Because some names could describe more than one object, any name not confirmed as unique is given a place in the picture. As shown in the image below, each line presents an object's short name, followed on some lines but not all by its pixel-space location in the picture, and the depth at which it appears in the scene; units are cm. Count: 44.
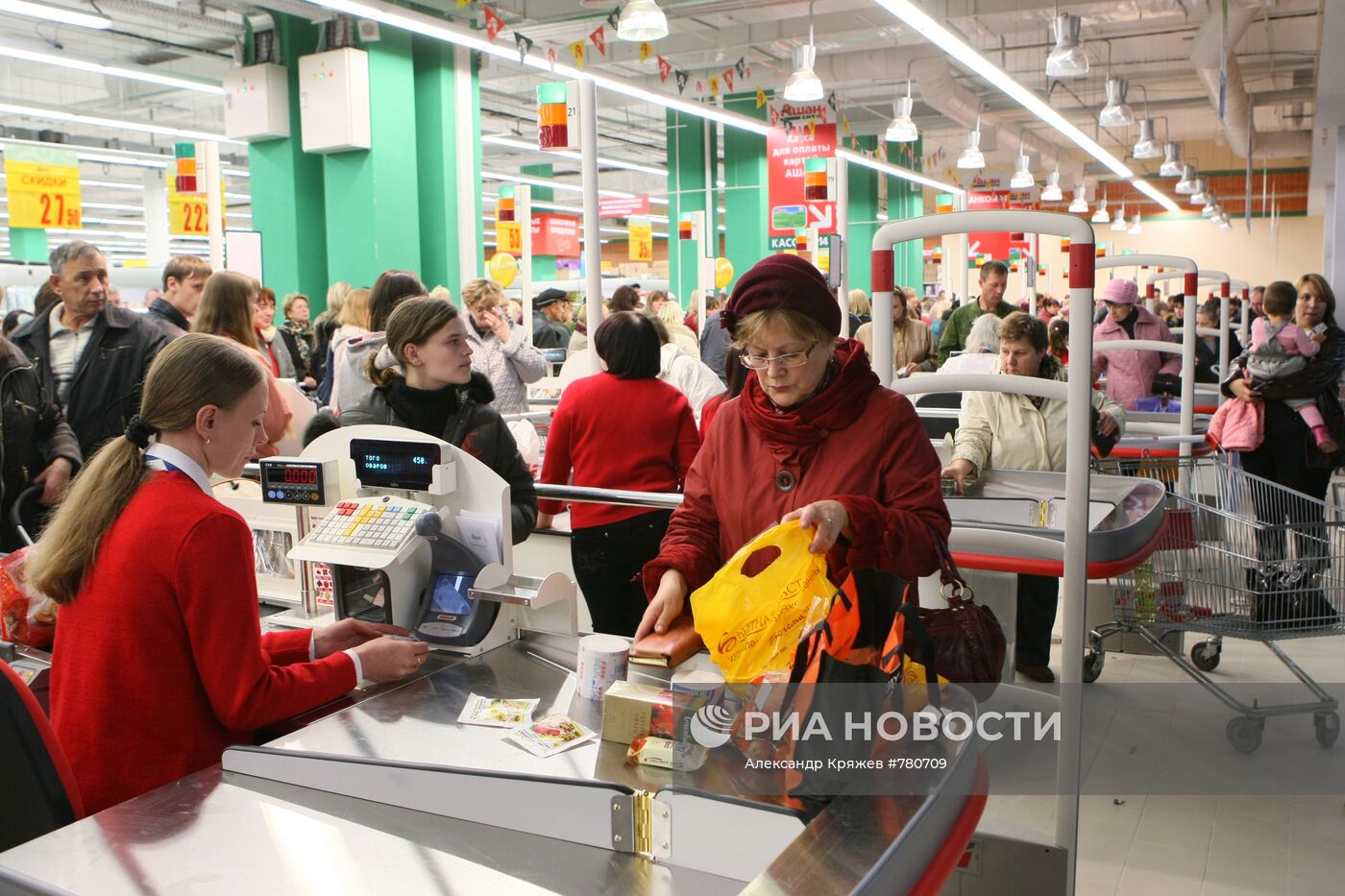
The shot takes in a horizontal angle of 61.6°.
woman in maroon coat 219
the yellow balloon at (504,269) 1198
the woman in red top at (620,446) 407
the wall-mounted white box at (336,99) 1017
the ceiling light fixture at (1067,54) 841
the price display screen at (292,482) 285
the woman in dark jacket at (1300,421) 634
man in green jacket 738
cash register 260
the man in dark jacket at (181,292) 518
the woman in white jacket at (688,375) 573
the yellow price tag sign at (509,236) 1473
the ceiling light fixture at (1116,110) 1084
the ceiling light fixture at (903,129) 1169
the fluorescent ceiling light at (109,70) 1012
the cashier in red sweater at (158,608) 200
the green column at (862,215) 2159
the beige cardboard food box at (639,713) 196
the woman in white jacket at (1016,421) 452
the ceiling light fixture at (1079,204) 2183
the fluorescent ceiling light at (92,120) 1309
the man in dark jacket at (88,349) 446
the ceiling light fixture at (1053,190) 1870
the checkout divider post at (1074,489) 258
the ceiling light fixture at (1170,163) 1609
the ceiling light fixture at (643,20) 696
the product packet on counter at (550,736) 205
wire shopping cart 390
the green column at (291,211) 1105
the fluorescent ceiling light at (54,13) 796
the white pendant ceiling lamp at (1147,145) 1386
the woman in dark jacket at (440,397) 304
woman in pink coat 719
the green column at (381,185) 1052
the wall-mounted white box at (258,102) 1070
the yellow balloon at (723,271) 1629
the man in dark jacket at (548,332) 1268
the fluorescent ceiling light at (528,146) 1776
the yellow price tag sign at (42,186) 1484
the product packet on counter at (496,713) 220
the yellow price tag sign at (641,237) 2180
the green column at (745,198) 1777
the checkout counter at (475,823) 164
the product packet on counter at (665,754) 185
